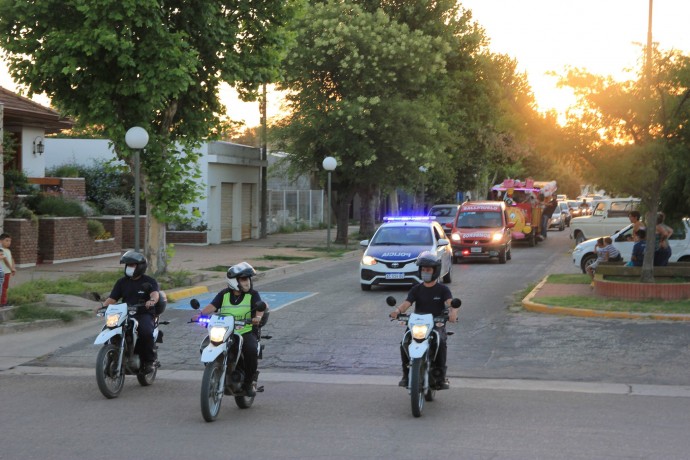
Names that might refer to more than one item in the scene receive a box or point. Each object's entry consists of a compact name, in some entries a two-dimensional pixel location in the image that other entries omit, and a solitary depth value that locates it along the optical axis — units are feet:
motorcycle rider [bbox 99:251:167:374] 35.73
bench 63.87
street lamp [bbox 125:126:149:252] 64.75
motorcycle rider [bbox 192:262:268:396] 31.83
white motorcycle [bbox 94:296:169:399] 33.68
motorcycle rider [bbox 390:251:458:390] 33.04
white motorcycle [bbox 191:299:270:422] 29.84
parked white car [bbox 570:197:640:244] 113.70
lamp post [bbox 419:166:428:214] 132.16
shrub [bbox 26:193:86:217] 93.71
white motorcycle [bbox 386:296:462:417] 30.63
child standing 54.39
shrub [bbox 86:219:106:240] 97.76
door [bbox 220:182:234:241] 135.64
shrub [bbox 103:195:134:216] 111.86
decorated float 131.23
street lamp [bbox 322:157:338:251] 111.24
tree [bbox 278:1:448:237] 124.26
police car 71.20
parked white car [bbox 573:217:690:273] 78.56
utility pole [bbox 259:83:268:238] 143.43
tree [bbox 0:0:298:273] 67.36
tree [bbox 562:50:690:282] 58.34
